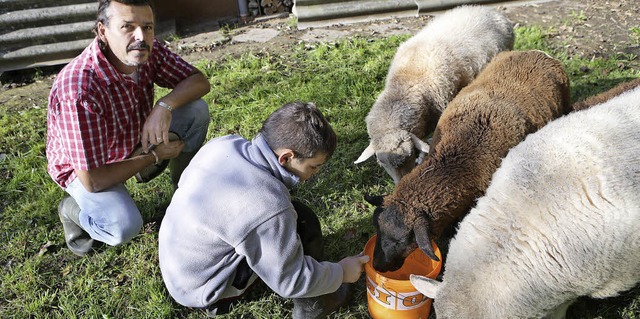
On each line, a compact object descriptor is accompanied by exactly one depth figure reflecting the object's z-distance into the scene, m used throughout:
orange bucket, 2.86
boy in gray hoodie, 2.47
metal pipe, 8.58
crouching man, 3.13
